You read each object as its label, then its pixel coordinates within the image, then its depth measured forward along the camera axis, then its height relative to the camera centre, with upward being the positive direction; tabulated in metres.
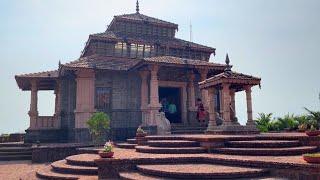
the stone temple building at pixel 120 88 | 20.56 +2.23
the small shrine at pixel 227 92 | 14.99 +1.34
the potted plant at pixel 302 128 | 16.44 -0.53
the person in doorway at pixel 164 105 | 23.45 +1.05
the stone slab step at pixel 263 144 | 11.28 -0.93
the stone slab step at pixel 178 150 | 11.96 -1.18
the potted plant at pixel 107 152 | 10.68 -1.08
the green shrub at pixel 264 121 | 24.38 -0.22
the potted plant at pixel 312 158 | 8.33 -1.06
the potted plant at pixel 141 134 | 15.97 -0.73
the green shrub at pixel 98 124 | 18.52 -0.23
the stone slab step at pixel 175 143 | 12.63 -0.96
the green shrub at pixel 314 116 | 23.77 +0.12
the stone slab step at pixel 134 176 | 9.23 -1.71
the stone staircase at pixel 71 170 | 11.28 -1.88
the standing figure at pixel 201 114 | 21.11 +0.33
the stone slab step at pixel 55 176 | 10.90 -2.01
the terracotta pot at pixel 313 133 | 11.78 -0.57
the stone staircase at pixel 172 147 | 12.02 -1.10
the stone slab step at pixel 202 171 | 8.65 -1.49
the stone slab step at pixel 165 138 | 13.98 -0.83
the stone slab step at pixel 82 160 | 12.05 -1.59
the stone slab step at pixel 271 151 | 10.66 -1.13
